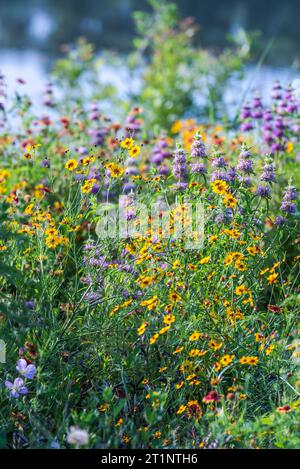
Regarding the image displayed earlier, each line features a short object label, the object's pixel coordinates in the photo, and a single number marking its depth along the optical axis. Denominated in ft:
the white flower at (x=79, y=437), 13.25
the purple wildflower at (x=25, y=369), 16.20
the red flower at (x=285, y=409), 15.21
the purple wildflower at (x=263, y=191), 18.80
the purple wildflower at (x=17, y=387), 16.10
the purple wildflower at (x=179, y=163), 19.38
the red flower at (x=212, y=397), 14.72
